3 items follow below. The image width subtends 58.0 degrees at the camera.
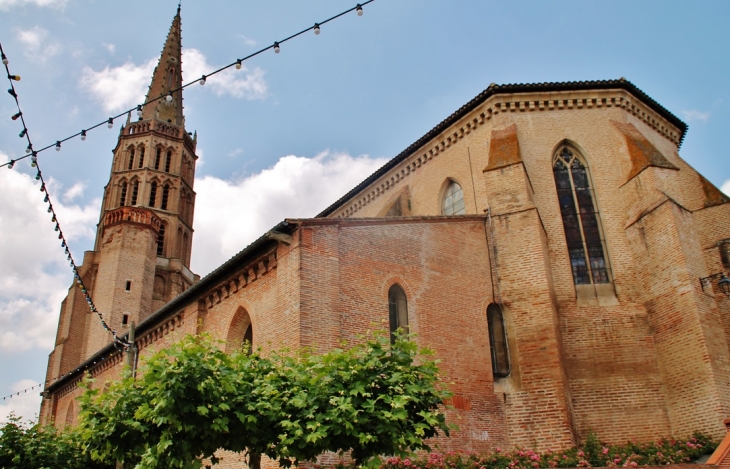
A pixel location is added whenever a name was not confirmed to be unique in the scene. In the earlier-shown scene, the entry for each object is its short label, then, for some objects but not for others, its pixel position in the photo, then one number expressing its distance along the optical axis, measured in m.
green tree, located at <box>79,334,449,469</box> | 8.72
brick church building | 13.37
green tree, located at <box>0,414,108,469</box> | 13.09
